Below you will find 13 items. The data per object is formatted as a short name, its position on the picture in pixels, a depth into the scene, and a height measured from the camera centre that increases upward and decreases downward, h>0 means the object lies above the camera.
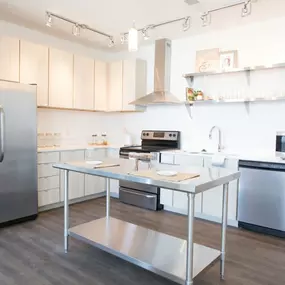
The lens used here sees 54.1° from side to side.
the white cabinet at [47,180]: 4.07 -0.76
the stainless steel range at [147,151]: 4.33 -0.44
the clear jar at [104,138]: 5.61 -0.17
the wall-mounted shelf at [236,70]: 3.58 +0.86
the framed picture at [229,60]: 4.01 +1.03
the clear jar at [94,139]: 5.49 -0.19
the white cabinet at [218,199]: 3.59 -0.90
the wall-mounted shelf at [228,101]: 3.67 +0.44
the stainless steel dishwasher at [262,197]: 3.25 -0.79
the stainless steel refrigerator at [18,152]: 3.41 -0.31
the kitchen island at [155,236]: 1.90 -1.03
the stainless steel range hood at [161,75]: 4.54 +0.93
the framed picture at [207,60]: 4.18 +1.09
